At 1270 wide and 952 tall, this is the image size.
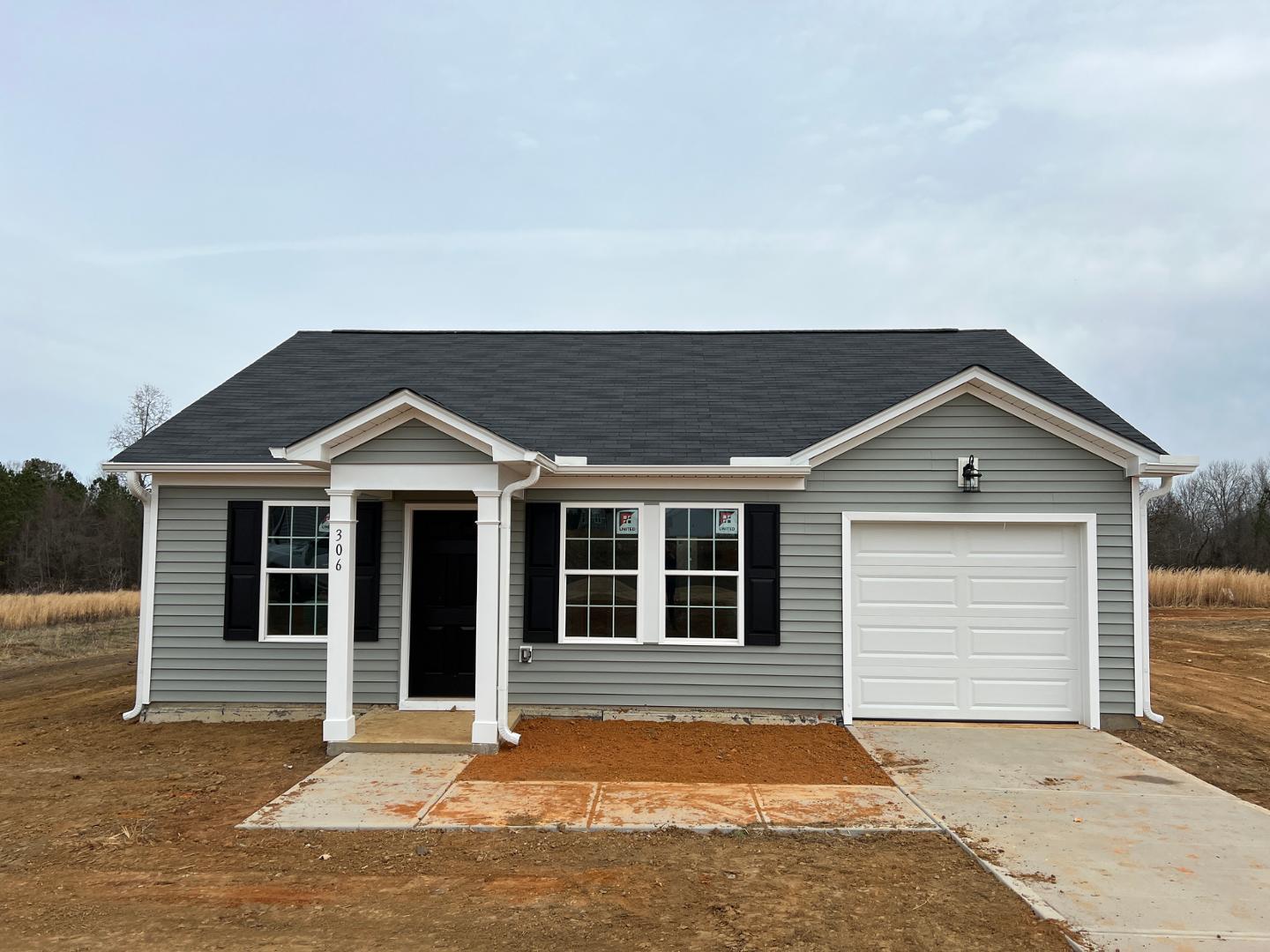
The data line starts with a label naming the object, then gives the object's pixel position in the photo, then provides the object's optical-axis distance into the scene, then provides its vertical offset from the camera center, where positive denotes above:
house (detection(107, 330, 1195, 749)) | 8.10 -0.43
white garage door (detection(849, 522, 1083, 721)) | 8.12 -0.96
